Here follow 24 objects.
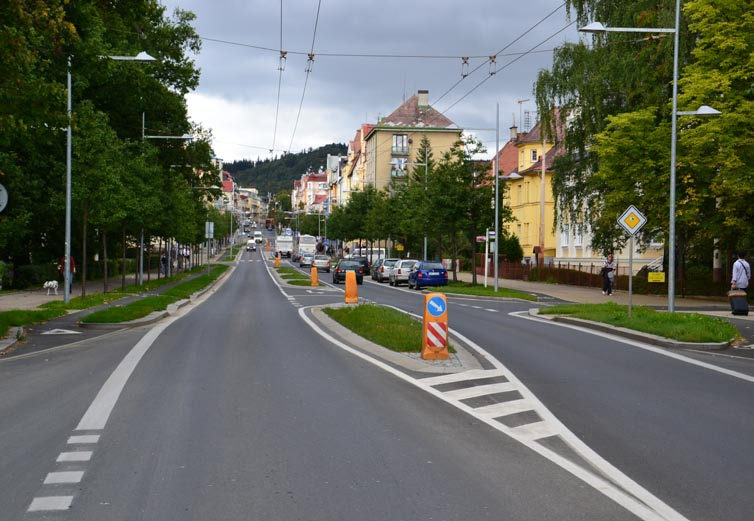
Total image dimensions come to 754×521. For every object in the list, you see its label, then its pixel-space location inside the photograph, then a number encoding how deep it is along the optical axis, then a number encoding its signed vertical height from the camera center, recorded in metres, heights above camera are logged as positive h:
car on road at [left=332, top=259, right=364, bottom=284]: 55.03 -1.54
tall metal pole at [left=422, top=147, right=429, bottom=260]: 47.44 +1.57
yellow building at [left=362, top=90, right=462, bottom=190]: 109.88 +14.24
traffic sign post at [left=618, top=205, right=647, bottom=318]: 20.83 +0.69
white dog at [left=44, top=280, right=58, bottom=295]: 35.22 -1.80
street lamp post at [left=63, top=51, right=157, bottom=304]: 26.34 +0.95
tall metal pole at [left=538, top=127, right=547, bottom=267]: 57.47 +1.25
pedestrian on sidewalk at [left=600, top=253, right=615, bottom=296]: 39.97 -1.19
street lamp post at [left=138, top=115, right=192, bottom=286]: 41.03 +0.26
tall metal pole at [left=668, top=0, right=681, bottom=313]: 22.78 +1.56
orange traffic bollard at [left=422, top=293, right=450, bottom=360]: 13.34 -1.30
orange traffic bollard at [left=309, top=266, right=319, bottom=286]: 47.84 -1.79
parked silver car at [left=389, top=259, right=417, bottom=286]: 53.03 -1.51
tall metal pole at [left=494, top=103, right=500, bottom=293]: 40.06 +3.51
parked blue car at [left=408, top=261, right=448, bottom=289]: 47.12 -1.51
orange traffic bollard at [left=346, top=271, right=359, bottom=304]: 26.47 -1.33
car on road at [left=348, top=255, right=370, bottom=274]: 60.84 -1.29
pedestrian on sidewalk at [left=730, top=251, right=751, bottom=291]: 24.55 -0.65
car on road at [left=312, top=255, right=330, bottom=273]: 78.25 -1.54
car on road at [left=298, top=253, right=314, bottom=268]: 98.75 -1.88
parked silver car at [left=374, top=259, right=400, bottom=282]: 58.03 -1.60
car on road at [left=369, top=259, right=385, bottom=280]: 61.01 -1.59
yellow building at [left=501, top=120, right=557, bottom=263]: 68.94 +4.32
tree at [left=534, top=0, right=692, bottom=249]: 34.56 +6.88
